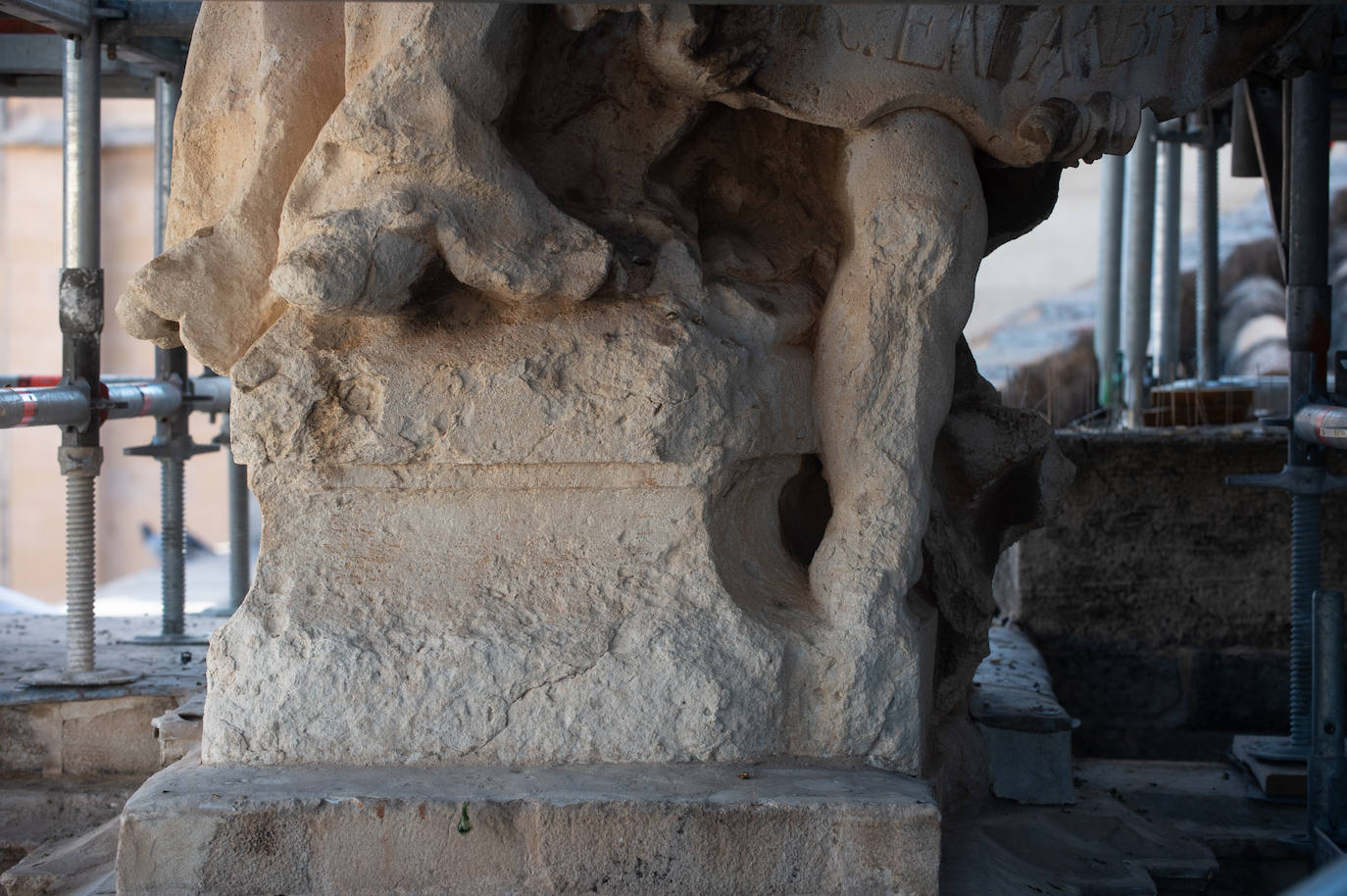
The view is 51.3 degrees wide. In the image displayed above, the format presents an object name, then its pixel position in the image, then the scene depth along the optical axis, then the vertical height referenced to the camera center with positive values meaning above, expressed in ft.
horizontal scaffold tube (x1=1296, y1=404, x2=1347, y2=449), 11.81 +0.14
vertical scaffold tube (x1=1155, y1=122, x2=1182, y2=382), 25.89 +3.33
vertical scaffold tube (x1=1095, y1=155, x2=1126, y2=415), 26.09 +3.26
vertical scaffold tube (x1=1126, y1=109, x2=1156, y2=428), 24.16 +3.41
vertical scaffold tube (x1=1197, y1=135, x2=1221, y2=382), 23.93 +2.94
